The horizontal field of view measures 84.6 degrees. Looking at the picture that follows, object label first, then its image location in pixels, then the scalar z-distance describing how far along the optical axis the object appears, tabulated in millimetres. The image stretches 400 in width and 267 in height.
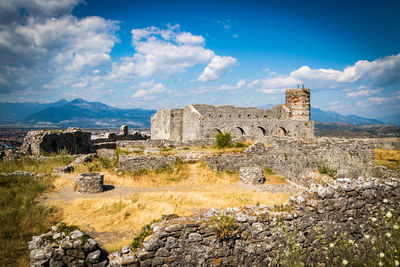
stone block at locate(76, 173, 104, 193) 9375
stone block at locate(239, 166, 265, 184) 11703
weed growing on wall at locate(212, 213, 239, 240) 5016
